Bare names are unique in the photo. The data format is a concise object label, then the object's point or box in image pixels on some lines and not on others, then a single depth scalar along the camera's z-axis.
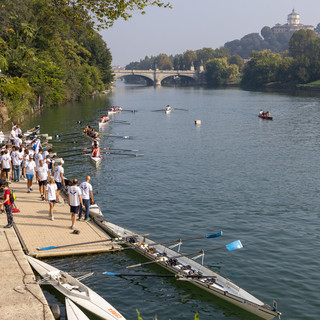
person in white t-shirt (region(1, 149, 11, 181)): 26.53
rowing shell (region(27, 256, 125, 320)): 14.55
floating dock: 18.73
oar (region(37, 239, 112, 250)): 18.37
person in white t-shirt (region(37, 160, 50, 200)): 24.50
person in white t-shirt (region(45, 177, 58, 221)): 21.20
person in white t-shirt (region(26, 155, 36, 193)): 25.27
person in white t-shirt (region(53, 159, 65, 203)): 24.50
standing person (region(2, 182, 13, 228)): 19.33
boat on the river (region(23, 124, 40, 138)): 47.66
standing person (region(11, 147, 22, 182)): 27.67
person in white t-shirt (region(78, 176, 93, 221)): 21.31
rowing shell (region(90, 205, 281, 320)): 15.43
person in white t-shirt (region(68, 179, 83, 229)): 20.33
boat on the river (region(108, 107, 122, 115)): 83.44
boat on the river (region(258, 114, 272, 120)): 75.84
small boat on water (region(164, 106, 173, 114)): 88.19
